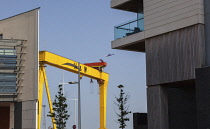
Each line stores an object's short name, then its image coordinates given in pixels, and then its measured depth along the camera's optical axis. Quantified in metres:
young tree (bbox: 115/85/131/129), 42.78
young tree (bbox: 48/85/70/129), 47.62
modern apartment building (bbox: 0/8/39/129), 47.81
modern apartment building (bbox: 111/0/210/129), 26.70
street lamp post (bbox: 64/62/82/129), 31.02
